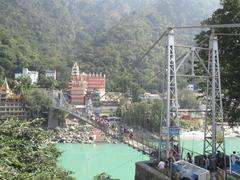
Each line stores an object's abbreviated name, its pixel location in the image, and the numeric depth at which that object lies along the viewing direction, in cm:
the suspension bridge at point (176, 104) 1002
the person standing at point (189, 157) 969
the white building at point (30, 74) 5762
